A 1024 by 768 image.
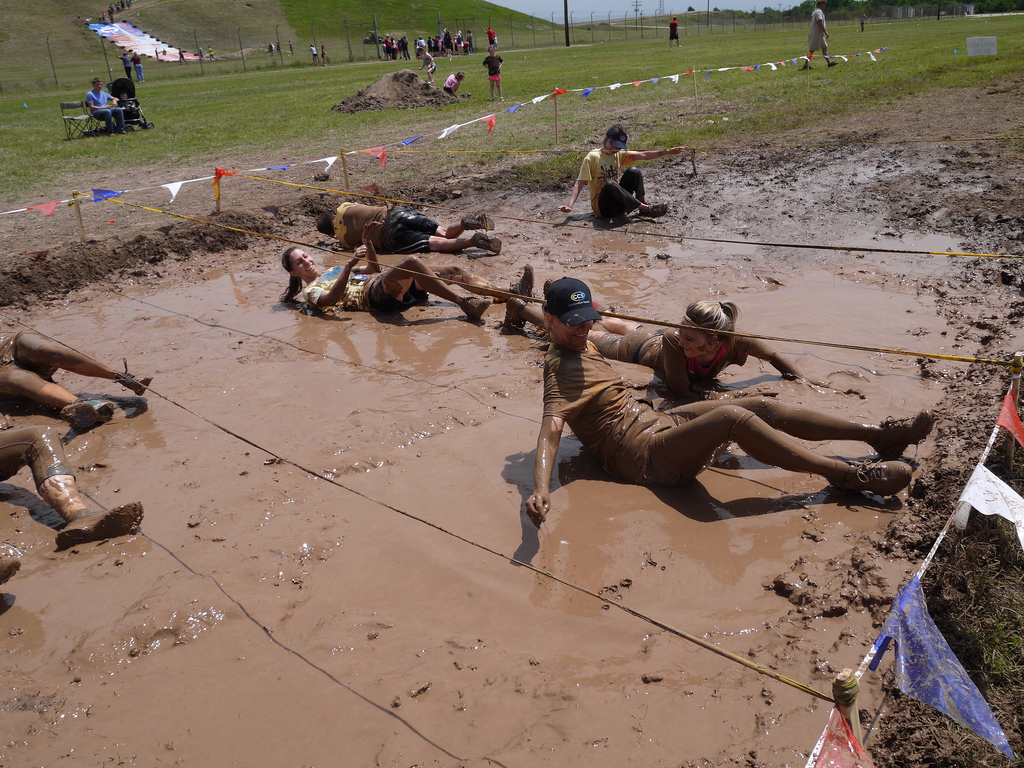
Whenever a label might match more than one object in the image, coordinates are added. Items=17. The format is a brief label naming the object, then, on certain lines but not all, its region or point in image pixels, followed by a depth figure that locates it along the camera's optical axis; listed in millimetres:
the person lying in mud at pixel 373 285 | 7695
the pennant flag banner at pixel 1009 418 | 3674
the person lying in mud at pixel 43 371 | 6000
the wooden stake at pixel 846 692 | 2174
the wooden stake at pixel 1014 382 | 3774
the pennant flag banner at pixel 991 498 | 3123
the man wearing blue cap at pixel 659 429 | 4008
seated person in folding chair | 21109
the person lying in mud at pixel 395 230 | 9633
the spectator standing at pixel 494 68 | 23344
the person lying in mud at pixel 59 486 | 4328
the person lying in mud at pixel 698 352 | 4973
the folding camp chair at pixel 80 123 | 21219
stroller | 22000
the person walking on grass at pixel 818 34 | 21270
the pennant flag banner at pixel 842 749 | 2230
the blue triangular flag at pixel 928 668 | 2369
